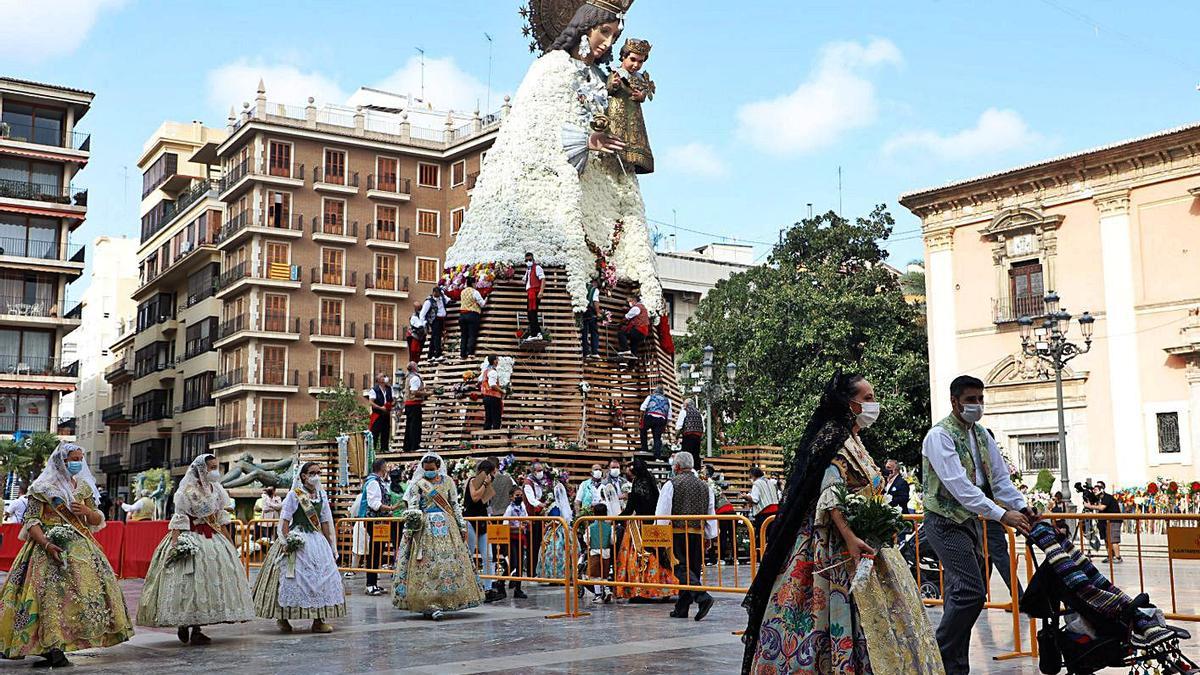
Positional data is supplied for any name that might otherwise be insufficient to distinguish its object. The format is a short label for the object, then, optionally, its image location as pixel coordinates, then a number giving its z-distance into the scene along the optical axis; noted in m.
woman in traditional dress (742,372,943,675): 5.89
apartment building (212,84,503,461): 53.91
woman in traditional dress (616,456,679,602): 12.80
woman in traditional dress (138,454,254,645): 10.90
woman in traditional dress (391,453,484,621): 12.66
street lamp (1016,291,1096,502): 24.98
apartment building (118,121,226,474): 59.12
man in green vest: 7.08
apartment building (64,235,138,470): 75.38
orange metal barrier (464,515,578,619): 13.05
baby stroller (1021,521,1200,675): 6.20
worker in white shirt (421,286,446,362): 25.20
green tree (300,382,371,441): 49.28
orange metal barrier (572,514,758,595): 11.84
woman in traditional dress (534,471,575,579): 14.55
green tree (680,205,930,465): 40.09
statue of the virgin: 25.06
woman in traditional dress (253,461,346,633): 11.60
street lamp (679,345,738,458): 28.16
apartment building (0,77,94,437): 50.66
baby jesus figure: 26.53
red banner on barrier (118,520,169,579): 20.55
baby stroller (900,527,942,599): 12.15
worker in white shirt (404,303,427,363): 25.42
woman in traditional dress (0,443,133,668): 9.56
